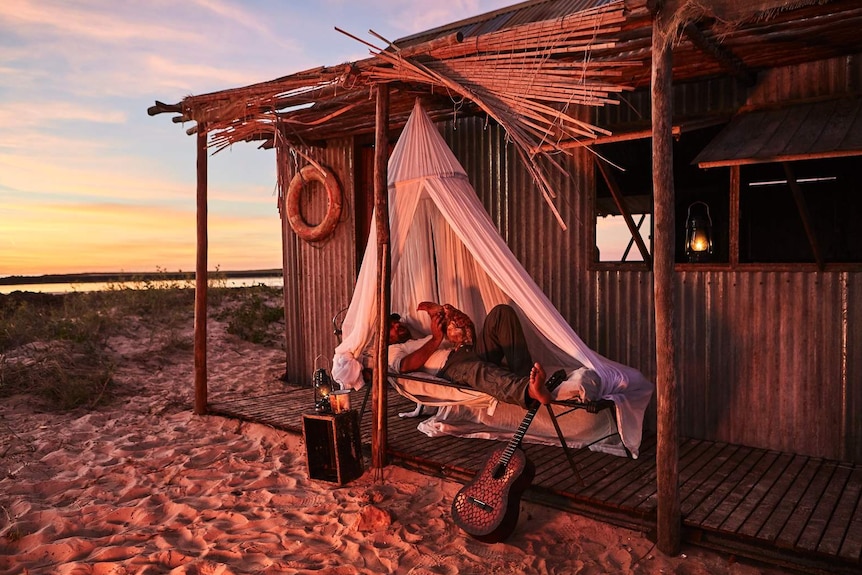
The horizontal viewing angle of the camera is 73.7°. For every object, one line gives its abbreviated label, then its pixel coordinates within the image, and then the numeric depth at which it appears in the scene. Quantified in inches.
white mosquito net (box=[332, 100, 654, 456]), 147.9
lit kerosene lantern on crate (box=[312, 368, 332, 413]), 152.8
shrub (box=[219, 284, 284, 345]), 367.2
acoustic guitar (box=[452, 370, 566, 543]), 113.3
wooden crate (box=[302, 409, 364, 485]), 146.7
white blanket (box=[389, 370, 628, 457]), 156.8
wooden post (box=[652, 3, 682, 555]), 104.7
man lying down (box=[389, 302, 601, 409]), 139.2
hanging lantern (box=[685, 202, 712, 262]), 183.9
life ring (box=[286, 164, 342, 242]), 243.4
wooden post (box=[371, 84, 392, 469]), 153.3
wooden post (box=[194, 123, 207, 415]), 211.9
